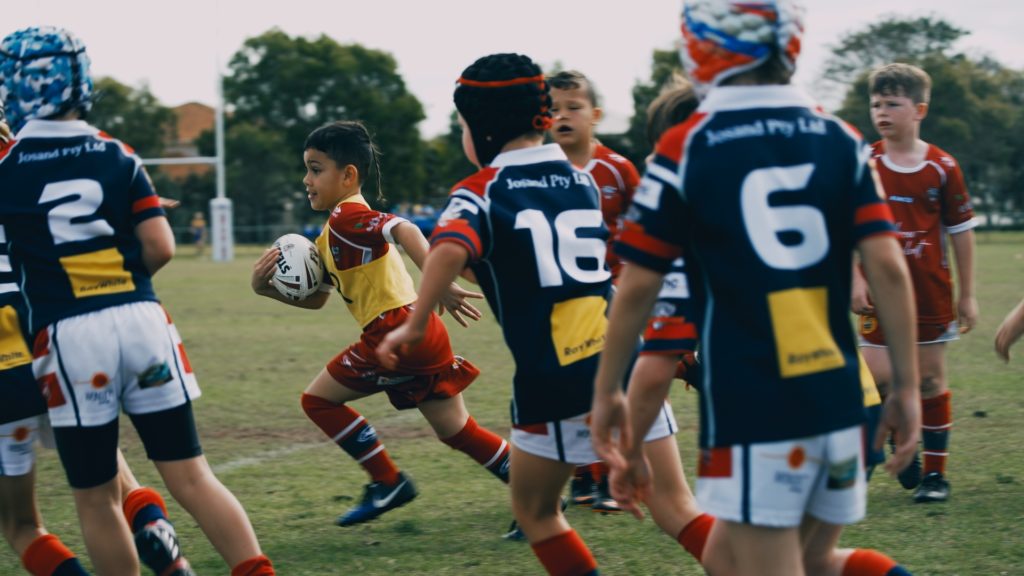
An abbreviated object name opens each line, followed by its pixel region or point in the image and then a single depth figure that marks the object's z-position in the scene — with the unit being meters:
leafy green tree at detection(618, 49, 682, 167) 61.69
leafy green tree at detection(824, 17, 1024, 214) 53.81
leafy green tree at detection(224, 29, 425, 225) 66.44
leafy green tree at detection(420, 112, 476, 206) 69.69
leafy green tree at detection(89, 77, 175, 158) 62.94
